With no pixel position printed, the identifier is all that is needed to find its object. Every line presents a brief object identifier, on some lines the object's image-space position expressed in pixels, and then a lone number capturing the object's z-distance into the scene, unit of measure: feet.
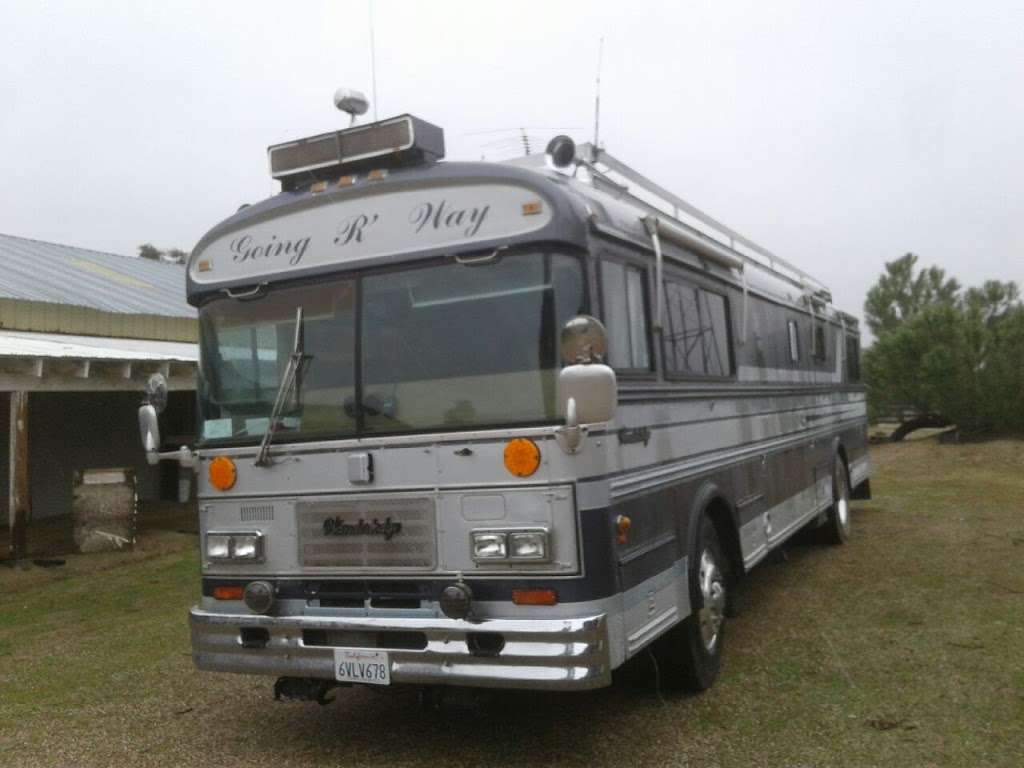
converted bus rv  14.78
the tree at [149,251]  169.05
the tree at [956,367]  74.54
